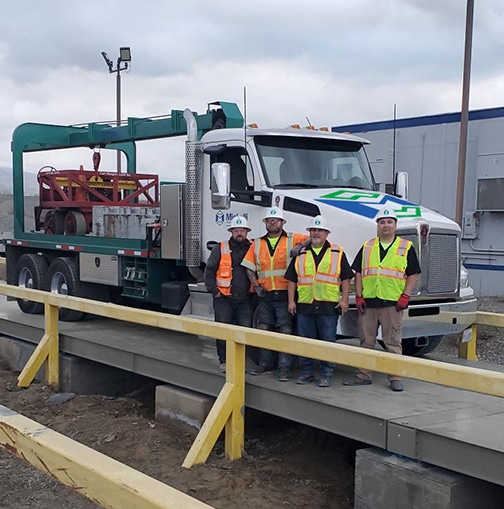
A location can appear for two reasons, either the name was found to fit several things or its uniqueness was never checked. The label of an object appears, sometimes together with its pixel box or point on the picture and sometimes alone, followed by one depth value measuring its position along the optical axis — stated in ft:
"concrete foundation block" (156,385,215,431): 21.56
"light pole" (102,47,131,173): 76.84
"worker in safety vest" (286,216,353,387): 20.33
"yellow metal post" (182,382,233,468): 19.16
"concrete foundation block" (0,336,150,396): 27.73
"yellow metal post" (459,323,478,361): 25.80
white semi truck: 23.41
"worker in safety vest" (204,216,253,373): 22.27
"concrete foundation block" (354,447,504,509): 14.76
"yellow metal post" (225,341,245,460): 19.53
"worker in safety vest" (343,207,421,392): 19.81
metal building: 51.01
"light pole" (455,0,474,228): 48.03
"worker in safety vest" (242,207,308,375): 21.61
